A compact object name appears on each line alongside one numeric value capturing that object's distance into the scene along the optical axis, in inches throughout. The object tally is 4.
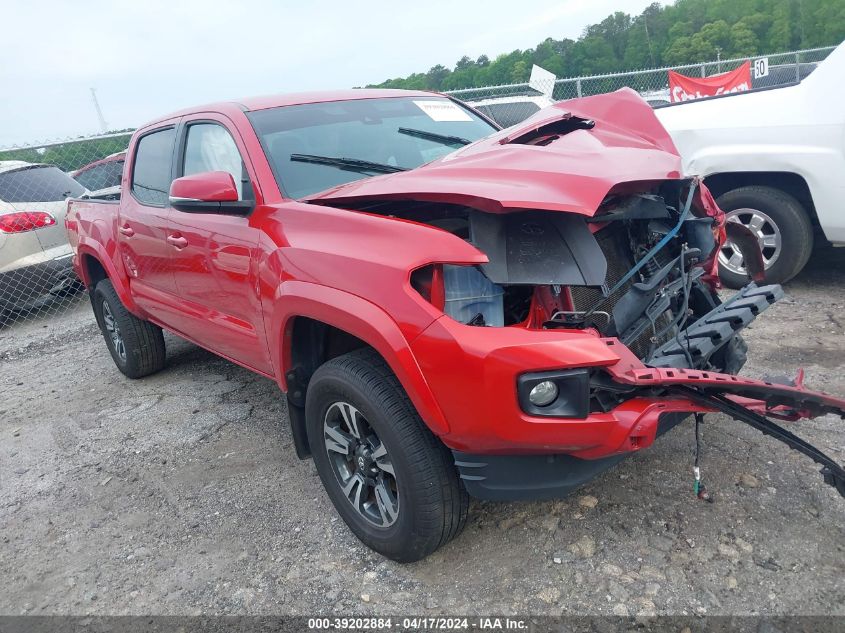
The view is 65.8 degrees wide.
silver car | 281.0
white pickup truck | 175.6
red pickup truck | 81.5
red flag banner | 461.1
